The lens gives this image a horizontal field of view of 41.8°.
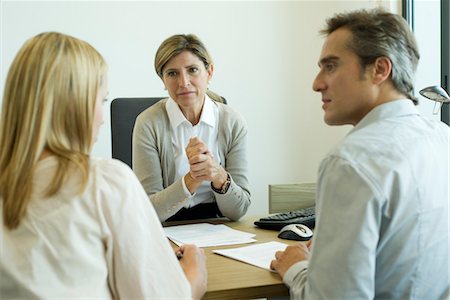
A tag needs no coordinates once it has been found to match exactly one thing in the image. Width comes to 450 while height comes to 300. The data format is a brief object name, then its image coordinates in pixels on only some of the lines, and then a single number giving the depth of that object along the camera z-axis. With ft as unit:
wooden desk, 4.26
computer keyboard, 6.17
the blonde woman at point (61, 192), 3.37
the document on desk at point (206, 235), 5.65
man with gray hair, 3.63
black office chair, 8.42
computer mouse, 5.62
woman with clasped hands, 7.16
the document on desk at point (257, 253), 4.91
